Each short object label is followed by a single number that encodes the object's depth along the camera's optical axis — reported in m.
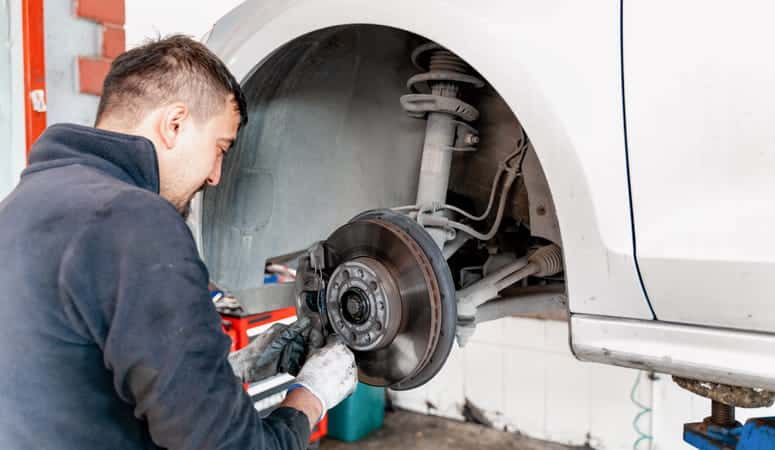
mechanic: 0.64
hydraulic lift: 0.94
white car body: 0.74
